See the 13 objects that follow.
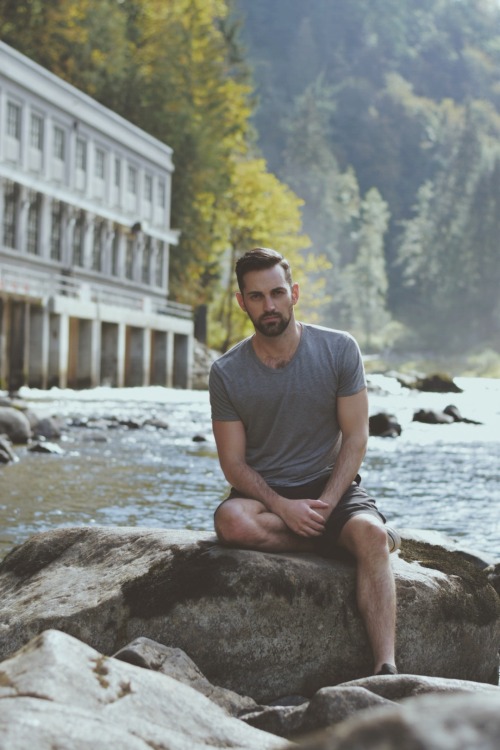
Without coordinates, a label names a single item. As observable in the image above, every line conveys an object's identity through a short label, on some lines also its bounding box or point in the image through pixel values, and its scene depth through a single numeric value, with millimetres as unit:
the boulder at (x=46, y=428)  20672
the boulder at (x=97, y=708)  2629
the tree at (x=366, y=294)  127125
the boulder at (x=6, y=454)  16203
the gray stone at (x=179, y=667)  4242
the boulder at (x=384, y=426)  23703
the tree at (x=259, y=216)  54469
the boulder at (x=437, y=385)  49062
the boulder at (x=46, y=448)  18031
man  5219
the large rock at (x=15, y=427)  19484
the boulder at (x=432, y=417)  27516
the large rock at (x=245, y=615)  4973
